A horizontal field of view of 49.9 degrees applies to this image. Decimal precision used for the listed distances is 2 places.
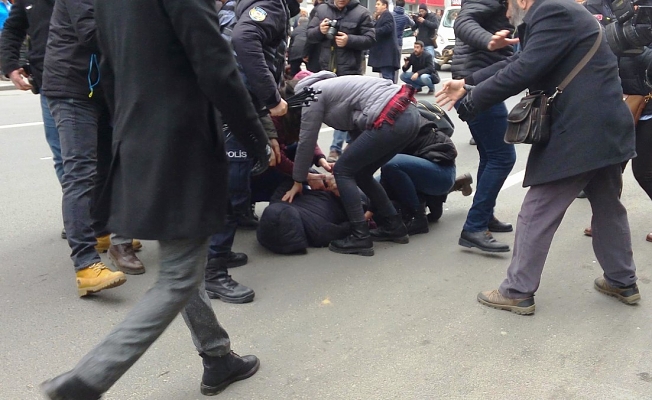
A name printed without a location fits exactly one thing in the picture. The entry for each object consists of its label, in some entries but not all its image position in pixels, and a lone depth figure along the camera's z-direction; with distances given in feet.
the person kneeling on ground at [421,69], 41.84
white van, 64.34
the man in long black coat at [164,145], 7.68
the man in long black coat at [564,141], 11.09
